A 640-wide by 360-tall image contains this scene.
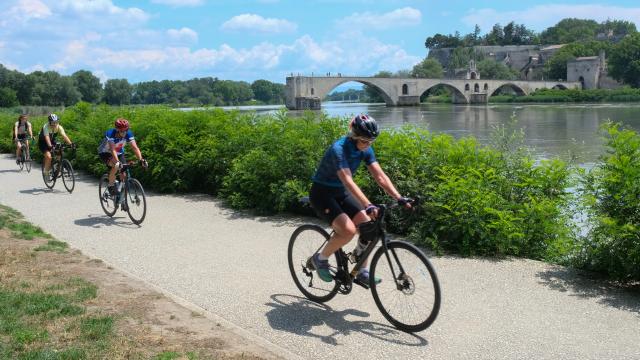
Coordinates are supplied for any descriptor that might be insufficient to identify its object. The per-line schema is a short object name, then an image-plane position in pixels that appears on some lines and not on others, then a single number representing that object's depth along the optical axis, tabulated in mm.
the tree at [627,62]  113812
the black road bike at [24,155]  15898
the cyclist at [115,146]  9016
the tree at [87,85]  106875
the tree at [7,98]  86688
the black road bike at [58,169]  12453
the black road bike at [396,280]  4426
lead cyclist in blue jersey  4492
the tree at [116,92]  110938
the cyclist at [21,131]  16031
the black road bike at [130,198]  8759
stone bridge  94000
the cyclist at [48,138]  12797
